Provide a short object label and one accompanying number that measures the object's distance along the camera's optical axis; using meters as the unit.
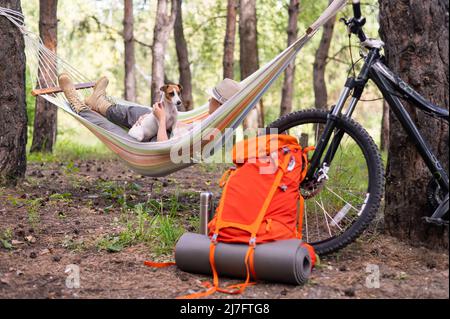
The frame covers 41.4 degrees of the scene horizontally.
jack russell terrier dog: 3.84
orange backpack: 2.47
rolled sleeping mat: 2.36
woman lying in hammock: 3.62
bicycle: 2.57
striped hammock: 3.14
